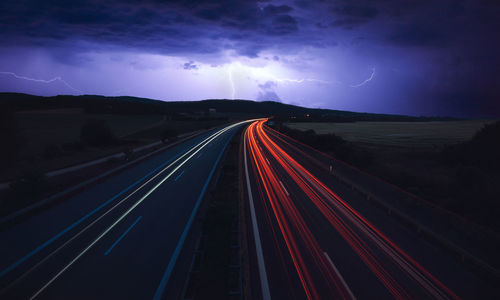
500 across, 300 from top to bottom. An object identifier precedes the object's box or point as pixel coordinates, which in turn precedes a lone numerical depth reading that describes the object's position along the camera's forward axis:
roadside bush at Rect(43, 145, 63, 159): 33.09
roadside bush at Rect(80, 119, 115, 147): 45.50
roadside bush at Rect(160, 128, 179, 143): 48.94
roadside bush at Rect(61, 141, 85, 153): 38.91
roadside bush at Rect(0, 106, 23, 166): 22.08
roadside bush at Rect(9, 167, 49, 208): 14.88
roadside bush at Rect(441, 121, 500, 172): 25.71
